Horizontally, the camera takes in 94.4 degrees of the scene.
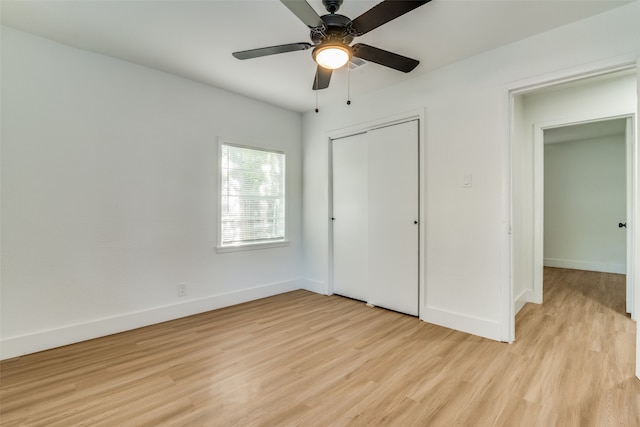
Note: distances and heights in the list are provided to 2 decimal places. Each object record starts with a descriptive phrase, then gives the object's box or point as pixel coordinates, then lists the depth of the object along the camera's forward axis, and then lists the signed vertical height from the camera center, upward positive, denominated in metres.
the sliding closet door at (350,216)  3.83 -0.04
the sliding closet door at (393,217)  3.26 -0.04
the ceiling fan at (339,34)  1.62 +1.13
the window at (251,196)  3.63 +0.22
